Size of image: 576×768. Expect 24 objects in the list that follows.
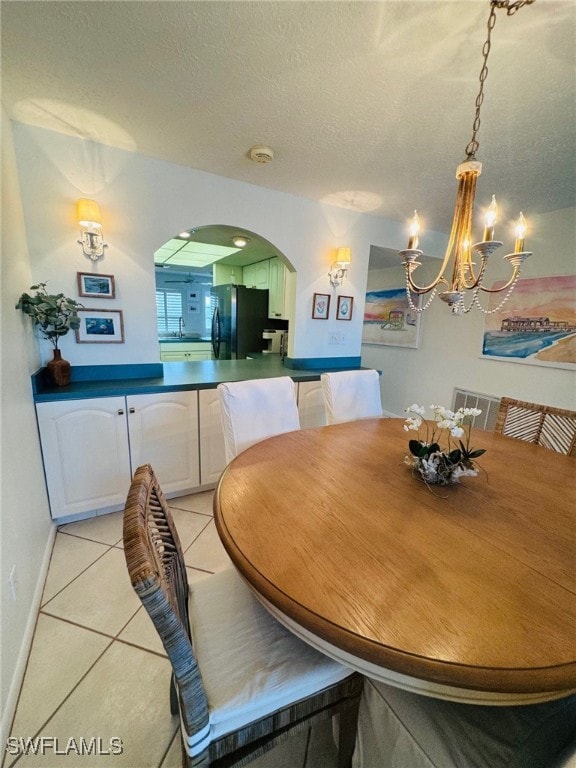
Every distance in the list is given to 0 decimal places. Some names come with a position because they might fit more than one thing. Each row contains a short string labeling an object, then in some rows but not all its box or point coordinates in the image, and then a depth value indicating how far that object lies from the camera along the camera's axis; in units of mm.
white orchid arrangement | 1127
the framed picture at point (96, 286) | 2004
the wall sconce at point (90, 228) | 1834
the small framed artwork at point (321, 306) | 2936
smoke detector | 1891
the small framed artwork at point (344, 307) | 3064
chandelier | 1144
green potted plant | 1688
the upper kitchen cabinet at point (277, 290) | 4242
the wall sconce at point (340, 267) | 2795
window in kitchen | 6371
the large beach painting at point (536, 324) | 2674
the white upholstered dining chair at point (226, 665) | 632
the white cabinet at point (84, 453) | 1833
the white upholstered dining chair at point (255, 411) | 1558
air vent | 3273
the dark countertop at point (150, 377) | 1865
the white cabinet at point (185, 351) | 5527
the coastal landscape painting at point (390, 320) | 4152
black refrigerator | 4383
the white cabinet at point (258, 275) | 4679
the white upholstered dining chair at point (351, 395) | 1975
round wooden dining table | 561
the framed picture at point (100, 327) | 2055
